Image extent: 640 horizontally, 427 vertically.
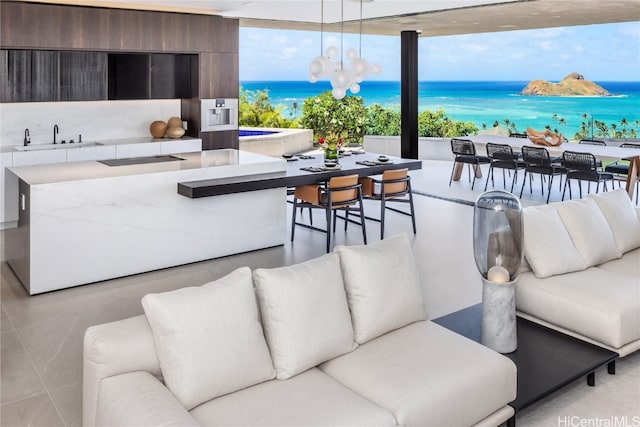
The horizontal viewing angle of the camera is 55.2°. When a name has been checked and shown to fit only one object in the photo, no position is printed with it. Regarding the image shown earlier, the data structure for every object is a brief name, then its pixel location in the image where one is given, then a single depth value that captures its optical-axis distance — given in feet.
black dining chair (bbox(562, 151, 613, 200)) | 27.43
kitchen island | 16.66
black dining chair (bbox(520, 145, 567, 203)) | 29.25
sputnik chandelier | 20.47
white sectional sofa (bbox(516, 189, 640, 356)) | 12.17
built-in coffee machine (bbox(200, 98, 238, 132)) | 28.14
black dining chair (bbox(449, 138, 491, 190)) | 32.86
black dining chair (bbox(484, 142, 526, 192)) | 31.14
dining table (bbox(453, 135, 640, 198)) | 27.53
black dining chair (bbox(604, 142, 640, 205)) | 28.35
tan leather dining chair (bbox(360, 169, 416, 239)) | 22.54
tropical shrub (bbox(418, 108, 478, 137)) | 52.11
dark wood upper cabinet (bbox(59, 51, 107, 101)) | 25.12
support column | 35.83
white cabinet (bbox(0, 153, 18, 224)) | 22.90
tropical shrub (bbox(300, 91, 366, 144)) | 48.34
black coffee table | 10.41
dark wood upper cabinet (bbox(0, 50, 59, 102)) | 23.59
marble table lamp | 11.59
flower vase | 22.65
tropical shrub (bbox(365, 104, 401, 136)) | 50.06
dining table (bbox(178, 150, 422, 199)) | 18.37
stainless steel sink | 24.20
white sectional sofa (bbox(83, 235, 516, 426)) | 8.19
